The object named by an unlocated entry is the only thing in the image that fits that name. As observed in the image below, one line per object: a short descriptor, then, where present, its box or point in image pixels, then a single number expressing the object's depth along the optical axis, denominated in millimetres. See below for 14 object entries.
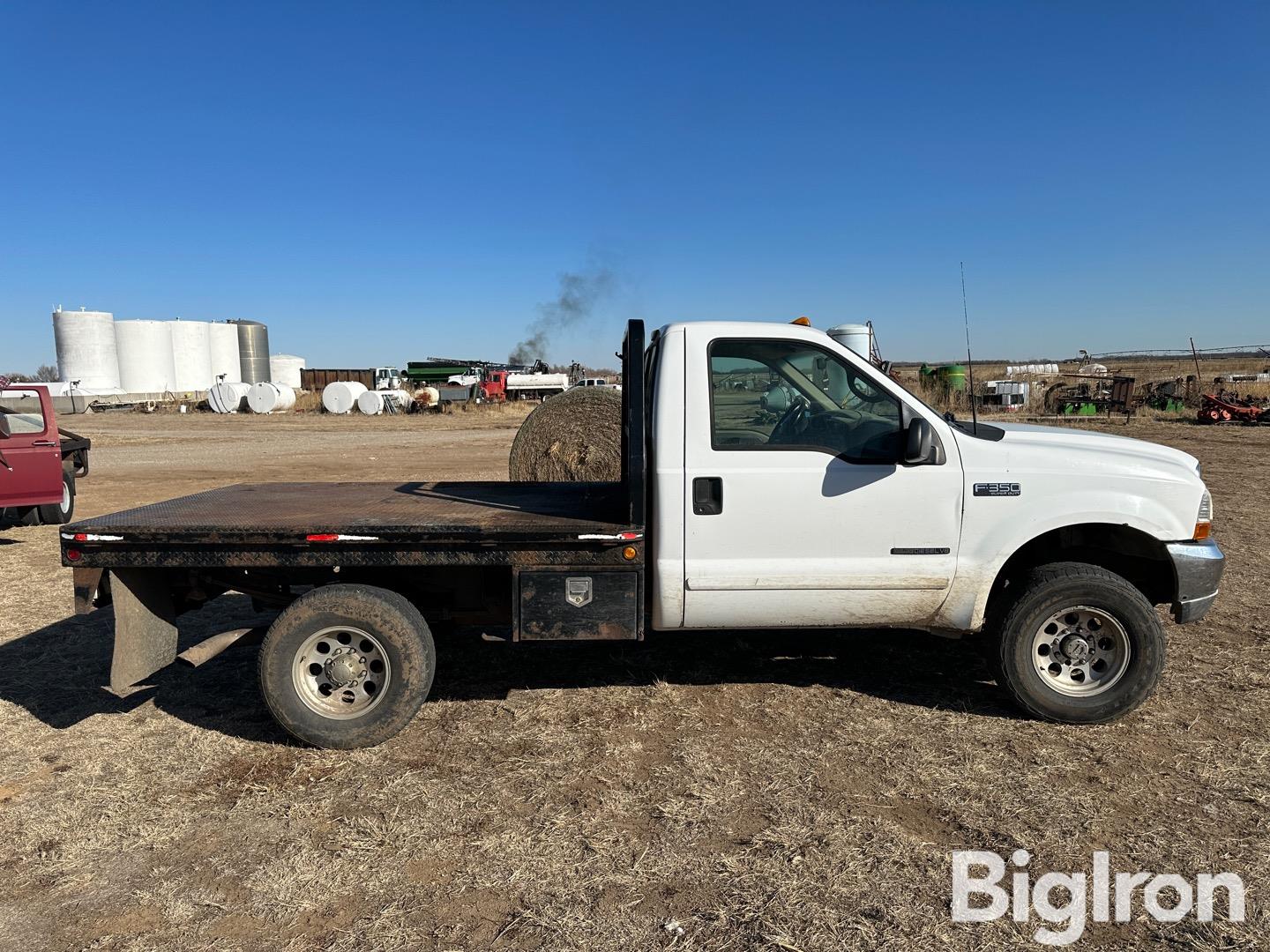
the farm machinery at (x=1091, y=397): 26716
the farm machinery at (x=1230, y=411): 23906
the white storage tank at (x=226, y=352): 61250
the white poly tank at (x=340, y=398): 40188
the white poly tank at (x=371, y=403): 40125
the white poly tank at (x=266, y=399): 41844
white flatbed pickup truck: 4094
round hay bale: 8859
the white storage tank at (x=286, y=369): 68000
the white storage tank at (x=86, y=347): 53875
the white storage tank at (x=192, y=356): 58875
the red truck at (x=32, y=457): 9266
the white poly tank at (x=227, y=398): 42469
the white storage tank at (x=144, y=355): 56469
